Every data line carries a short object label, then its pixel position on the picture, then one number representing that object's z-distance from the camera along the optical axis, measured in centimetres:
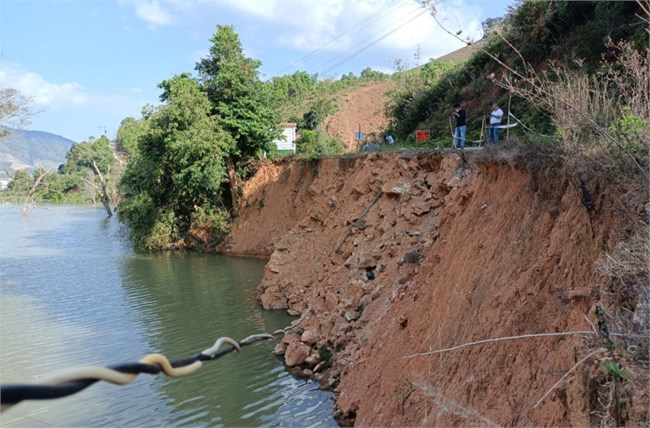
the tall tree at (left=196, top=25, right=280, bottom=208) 2322
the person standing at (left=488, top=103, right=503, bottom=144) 1280
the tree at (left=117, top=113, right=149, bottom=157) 2562
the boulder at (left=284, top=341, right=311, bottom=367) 1039
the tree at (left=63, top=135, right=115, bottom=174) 6444
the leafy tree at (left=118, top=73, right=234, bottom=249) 2183
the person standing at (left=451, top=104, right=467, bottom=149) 1425
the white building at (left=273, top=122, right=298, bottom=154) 2840
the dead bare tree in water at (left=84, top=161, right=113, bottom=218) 4810
